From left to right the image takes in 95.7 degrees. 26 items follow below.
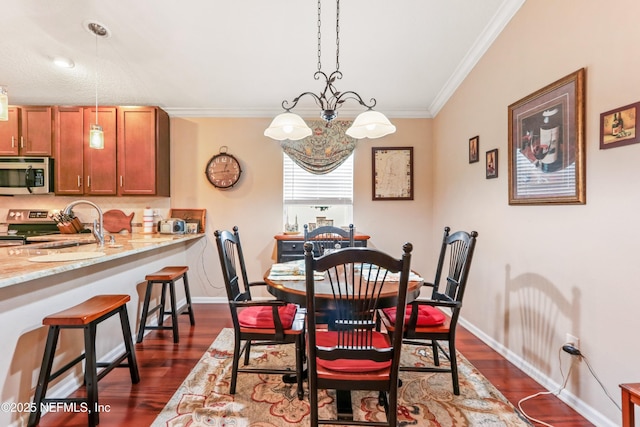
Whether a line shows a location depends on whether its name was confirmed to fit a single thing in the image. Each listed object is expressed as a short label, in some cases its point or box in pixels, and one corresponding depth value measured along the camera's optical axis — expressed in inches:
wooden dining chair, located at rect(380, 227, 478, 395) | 70.6
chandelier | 74.5
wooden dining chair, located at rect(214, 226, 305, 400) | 70.2
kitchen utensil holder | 144.7
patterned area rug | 66.0
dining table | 59.2
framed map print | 153.1
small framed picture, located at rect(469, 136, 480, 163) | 109.7
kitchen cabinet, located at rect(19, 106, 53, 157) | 138.1
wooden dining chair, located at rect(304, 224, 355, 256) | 109.5
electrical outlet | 68.4
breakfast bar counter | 58.4
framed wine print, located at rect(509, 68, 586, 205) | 67.6
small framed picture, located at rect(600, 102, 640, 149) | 55.8
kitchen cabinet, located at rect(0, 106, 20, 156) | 137.3
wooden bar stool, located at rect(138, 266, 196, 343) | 101.8
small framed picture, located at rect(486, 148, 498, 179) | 98.7
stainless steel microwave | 138.1
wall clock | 150.6
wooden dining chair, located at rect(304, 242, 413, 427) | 49.1
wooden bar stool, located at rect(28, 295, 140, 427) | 61.1
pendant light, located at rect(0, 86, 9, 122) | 68.6
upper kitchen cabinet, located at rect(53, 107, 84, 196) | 138.3
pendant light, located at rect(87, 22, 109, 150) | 101.2
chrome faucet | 99.3
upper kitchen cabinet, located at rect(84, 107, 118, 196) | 138.6
